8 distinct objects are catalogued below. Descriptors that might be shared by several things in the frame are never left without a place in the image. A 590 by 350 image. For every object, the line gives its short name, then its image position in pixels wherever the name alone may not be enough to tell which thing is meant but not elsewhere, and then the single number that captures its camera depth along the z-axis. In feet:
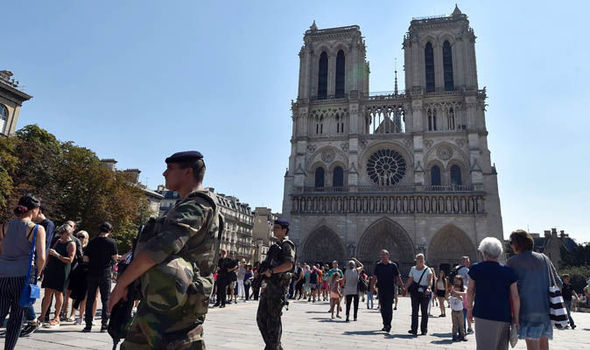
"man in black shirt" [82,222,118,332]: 18.92
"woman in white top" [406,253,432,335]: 23.53
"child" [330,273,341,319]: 31.19
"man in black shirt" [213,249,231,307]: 35.35
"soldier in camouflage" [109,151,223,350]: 6.32
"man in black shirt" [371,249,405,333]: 23.71
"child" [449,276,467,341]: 21.55
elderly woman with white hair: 11.53
